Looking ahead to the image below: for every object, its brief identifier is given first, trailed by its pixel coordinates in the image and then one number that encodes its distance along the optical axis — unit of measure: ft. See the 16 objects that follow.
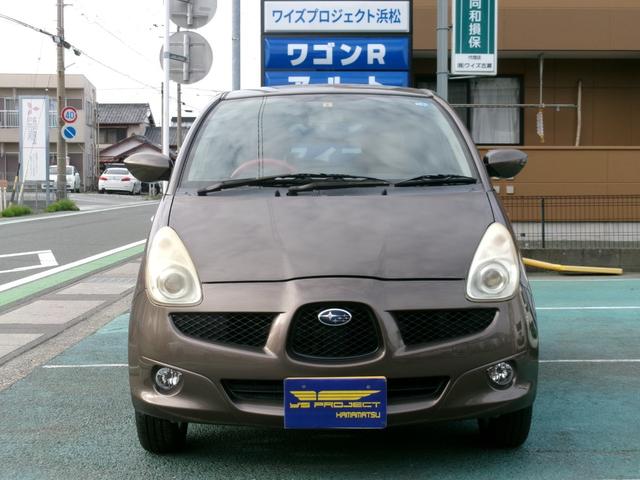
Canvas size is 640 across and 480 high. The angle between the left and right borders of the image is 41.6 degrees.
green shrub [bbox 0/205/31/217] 76.71
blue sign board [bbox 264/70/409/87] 42.42
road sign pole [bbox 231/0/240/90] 43.09
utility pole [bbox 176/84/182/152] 148.31
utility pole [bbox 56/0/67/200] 95.76
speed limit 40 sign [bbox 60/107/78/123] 94.17
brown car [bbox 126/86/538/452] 10.75
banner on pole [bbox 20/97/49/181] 86.33
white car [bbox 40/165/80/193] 154.51
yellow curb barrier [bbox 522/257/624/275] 36.27
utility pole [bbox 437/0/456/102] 36.76
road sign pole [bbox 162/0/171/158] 45.27
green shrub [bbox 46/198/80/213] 87.66
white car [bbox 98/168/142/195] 155.63
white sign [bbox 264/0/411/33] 41.88
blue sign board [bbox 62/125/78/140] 92.58
